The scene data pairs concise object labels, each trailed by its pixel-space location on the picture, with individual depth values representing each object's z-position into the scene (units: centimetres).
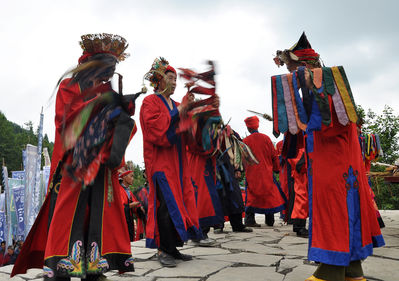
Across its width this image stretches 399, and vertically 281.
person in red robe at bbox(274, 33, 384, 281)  241
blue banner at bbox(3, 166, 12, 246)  1235
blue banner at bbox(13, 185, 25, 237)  1268
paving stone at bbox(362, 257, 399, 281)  289
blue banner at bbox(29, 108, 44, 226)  1225
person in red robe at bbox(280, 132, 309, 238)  520
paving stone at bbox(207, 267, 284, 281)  291
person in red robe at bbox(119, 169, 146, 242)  693
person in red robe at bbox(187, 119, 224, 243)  504
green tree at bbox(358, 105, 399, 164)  1575
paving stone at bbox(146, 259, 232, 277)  316
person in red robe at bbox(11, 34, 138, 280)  233
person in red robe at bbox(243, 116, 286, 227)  662
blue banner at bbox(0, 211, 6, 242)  1379
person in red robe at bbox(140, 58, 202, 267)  359
